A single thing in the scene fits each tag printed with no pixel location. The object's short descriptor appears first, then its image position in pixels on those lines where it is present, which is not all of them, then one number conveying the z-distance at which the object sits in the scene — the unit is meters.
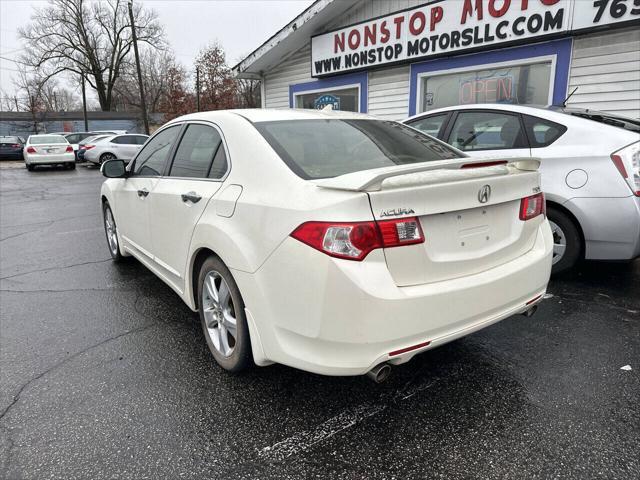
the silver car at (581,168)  3.62
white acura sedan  1.94
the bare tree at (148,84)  52.68
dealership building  6.68
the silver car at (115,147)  19.39
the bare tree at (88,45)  44.00
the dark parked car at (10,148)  25.52
